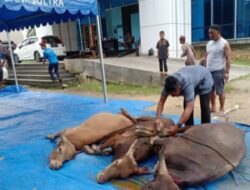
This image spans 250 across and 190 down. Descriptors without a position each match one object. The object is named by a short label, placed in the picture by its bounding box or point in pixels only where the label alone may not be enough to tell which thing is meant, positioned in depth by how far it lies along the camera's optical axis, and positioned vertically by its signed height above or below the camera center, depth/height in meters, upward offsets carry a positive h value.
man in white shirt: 4.77 -0.44
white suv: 14.88 -0.10
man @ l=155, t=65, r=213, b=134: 3.06 -0.62
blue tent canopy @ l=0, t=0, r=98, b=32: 4.89 +0.78
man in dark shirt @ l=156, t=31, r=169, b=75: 8.66 -0.36
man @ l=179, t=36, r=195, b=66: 7.22 -0.43
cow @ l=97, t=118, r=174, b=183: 2.81 -1.22
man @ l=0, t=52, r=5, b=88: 10.93 -0.69
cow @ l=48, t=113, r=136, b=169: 3.41 -1.18
